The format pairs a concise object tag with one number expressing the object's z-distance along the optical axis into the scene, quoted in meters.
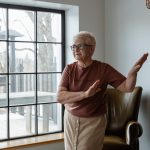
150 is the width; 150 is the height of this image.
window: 3.18
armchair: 2.78
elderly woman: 1.79
